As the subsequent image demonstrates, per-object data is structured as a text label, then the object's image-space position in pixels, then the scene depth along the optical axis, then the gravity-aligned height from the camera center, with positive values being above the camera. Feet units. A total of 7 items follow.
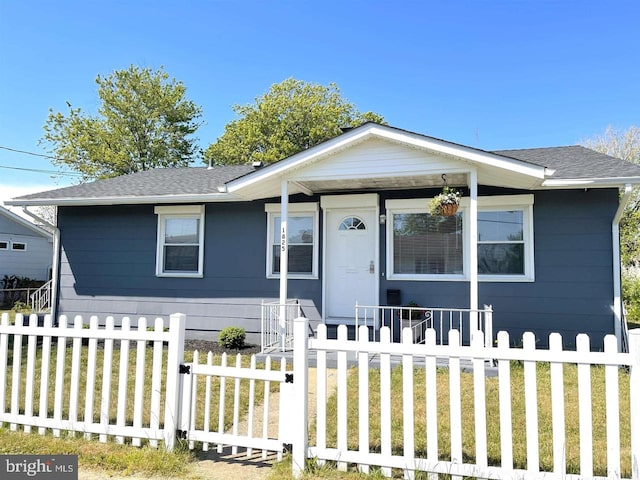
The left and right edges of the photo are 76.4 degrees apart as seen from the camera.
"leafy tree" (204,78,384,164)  91.76 +32.56
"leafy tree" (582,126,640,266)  60.44 +19.42
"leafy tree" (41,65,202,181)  86.63 +29.47
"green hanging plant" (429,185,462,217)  20.95 +3.41
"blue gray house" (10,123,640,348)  21.32 +1.93
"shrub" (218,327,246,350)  24.43 -4.25
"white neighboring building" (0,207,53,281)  57.52 +2.50
